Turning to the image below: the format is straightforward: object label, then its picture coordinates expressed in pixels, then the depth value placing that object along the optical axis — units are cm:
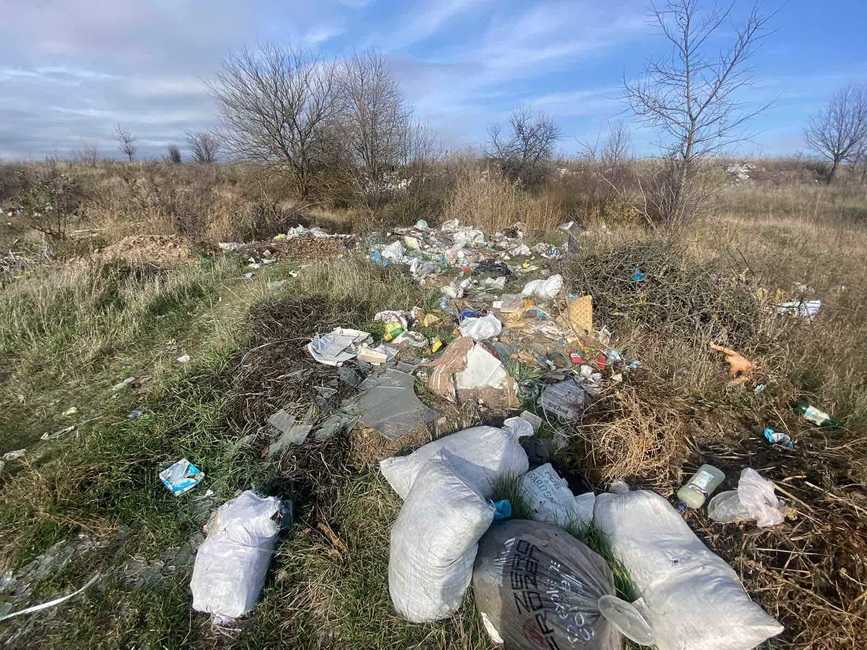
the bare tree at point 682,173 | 551
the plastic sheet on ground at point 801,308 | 328
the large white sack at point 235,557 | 139
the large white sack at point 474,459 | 167
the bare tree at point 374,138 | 937
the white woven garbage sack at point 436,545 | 124
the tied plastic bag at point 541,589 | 112
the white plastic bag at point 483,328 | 306
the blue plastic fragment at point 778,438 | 208
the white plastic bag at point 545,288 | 375
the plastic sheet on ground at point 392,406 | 227
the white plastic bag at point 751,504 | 162
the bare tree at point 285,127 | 1086
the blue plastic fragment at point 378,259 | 506
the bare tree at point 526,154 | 1020
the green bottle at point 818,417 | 221
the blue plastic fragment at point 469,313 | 355
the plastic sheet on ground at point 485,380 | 253
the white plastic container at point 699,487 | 179
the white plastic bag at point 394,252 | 545
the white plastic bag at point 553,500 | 160
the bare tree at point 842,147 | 1750
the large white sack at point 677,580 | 111
